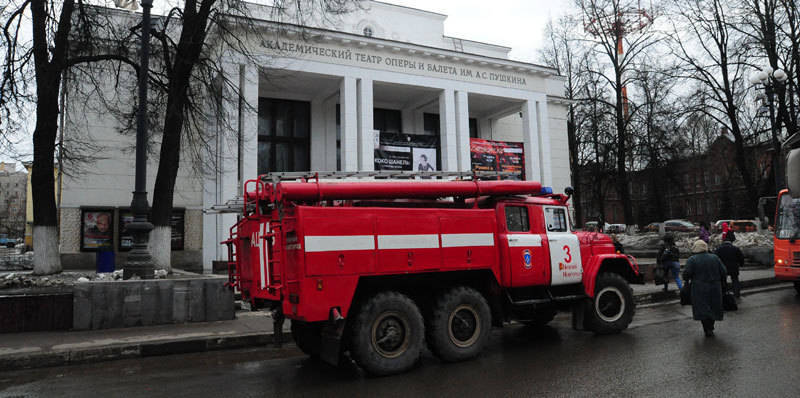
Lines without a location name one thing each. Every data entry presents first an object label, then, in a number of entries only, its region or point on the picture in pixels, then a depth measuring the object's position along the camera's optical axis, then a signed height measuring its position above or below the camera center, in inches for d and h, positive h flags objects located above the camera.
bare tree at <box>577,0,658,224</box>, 1296.8 +493.9
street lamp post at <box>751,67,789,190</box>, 745.6 +206.5
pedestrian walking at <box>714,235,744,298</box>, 514.6 -30.7
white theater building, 901.2 +286.6
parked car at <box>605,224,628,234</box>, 1962.4 +13.4
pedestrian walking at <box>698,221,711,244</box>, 832.3 -8.0
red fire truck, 258.7 -16.4
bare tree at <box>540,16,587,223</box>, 1547.7 +422.6
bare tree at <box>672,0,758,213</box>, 1149.7 +350.7
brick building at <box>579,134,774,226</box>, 1358.3 +147.4
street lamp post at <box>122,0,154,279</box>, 450.3 +28.2
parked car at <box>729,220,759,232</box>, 1573.6 +4.1
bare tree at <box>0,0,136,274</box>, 540.4 +169.2
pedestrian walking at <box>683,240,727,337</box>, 339.9 -37.2
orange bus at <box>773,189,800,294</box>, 515.5 -13.6
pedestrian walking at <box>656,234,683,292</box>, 546.9 -31.2
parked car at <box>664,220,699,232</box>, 1845.2 +11.1
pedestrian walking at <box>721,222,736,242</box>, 625.3 -9.5
